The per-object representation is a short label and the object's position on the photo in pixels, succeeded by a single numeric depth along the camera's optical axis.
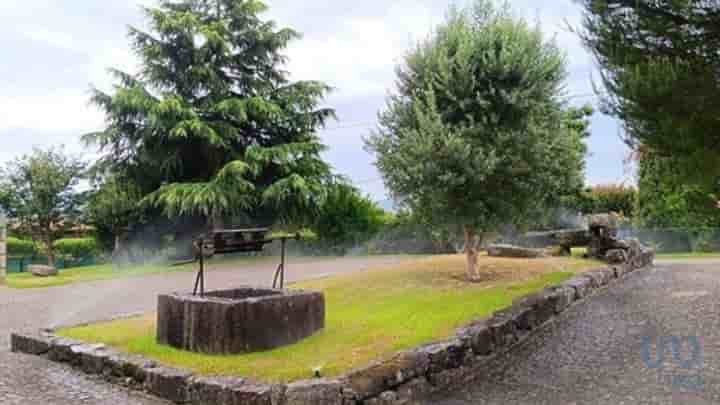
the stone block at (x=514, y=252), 9.73
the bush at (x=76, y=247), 17.58
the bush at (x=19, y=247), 17.52
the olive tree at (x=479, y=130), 6.62
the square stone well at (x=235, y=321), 4.26
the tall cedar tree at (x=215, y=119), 13.99
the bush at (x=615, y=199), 17.31
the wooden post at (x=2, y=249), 11.05
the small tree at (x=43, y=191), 14.95
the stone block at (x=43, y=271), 12.78
